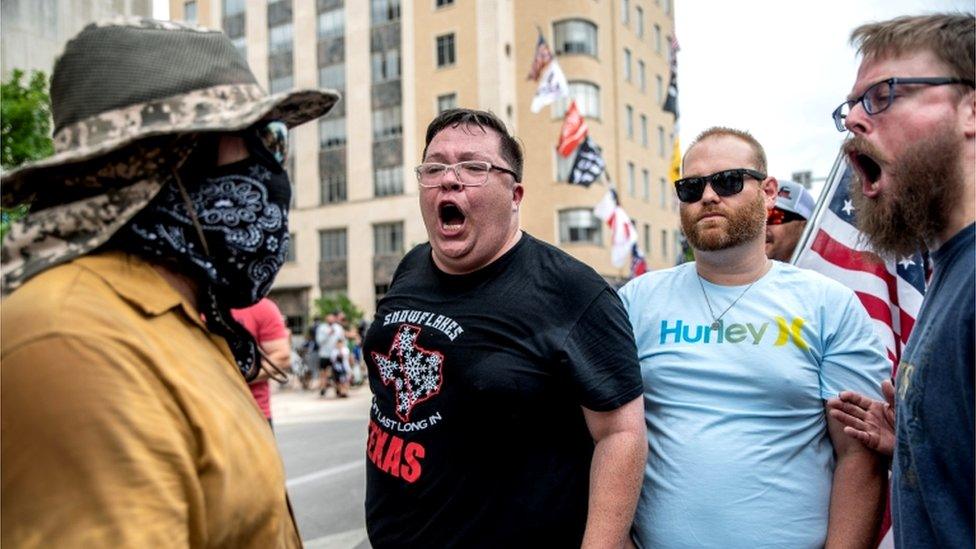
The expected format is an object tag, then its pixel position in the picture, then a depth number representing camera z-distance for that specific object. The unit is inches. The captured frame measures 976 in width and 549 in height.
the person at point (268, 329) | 195.0
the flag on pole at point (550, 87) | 733.3
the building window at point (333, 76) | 1424.7
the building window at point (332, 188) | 1423.5
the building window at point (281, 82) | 1460.4
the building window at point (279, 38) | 1486.2
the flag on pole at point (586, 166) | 680.4
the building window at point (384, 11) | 1382.9
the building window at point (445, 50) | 1339.8
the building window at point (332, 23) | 1429.6
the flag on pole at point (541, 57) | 759.1
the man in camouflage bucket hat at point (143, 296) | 46.8
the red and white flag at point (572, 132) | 701.3
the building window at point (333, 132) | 1427.2
